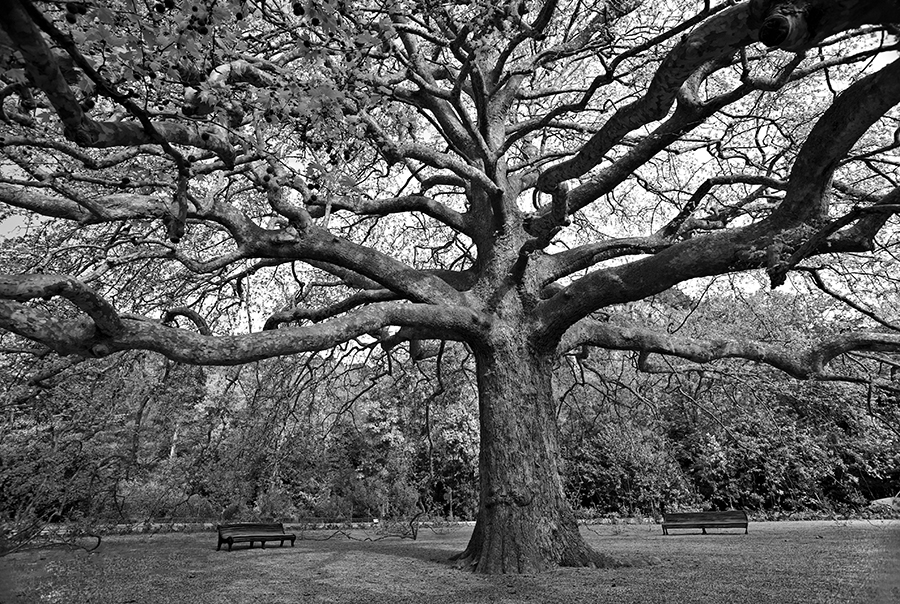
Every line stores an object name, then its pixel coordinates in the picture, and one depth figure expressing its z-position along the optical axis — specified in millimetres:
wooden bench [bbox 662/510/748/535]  12094
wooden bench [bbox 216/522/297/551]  10461
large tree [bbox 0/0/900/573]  3887
